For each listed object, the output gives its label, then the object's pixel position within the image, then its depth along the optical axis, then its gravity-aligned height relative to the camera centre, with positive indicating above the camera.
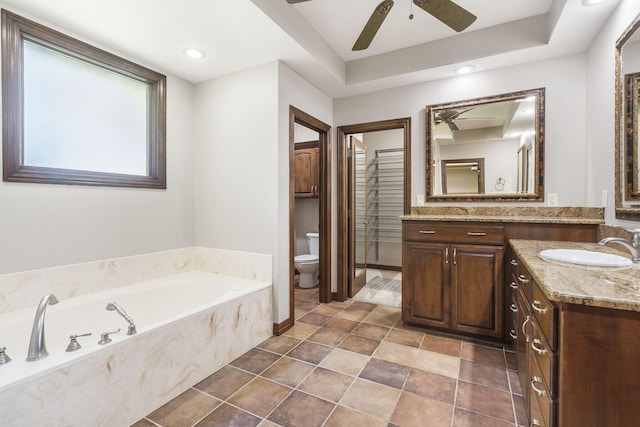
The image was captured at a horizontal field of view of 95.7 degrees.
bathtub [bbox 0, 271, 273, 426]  1.21 -0.76
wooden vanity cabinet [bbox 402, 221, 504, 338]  2.25 -0.55
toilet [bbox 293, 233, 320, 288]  3.79 -0.71
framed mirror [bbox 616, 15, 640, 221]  1.63 +0.51
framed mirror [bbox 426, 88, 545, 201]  2.50 +0.57
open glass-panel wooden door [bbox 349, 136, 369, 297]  3.52 -0.04
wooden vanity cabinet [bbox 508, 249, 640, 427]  0.82 -0.46
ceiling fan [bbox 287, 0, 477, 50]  1.66 +1.18
